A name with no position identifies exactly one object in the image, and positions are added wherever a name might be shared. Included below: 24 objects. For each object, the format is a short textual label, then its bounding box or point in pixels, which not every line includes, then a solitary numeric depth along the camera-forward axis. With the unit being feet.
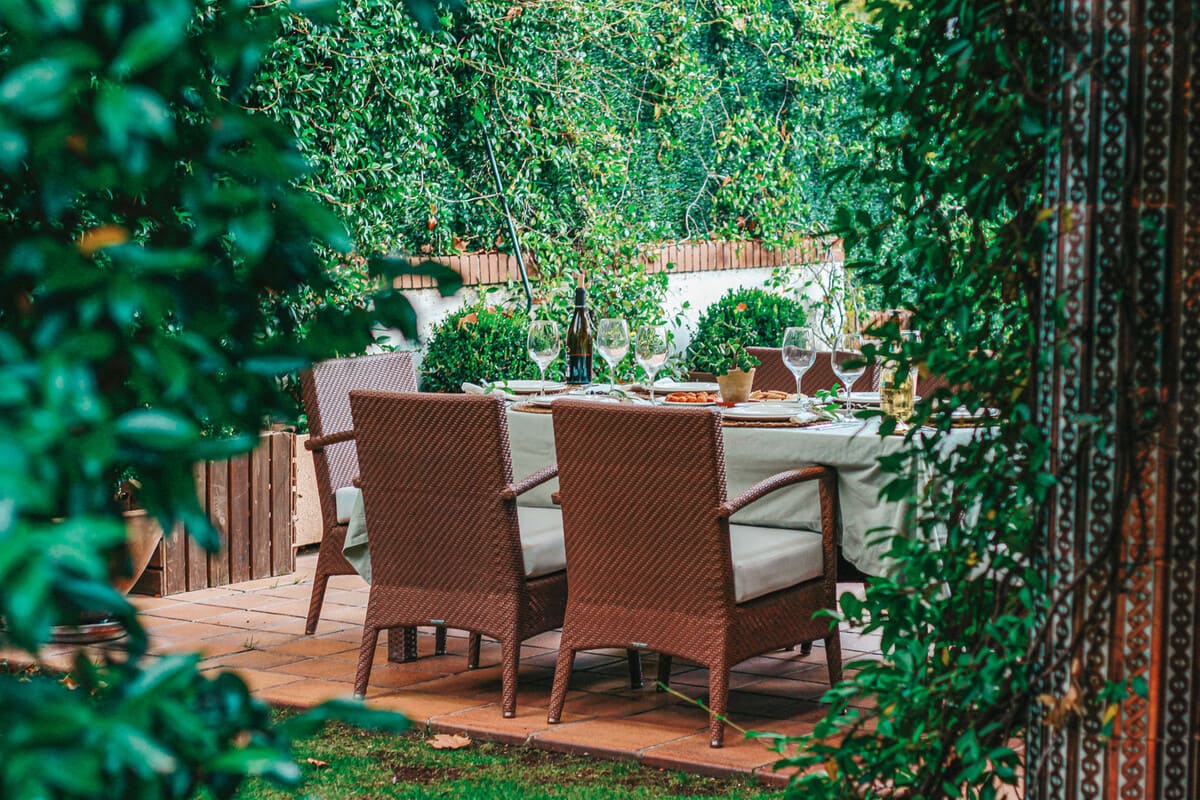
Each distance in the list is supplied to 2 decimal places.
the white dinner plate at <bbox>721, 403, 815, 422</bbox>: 25.47
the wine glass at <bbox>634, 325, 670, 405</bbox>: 27.77
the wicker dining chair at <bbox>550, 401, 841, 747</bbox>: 22.07
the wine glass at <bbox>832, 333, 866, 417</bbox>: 26.35
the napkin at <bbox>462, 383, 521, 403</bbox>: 29.29
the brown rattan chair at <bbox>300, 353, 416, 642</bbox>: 29.26
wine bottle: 30.96
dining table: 24.20
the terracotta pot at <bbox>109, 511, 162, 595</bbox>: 31.34
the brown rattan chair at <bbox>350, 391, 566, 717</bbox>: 23.91
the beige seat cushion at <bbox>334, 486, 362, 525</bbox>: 29.26
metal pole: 47.45
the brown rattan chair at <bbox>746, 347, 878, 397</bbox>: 33.04
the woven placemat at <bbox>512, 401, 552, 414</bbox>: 27.91
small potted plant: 27.18
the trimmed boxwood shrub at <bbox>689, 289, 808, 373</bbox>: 54.19
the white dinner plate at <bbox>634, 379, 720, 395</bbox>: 29.33
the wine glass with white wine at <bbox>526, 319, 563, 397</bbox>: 29.24
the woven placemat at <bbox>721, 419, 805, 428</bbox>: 25.35
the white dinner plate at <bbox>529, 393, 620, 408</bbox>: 27.88
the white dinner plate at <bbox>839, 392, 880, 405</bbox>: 26.87
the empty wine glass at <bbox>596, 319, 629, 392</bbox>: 28.16
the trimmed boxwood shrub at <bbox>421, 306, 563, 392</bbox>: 43.11
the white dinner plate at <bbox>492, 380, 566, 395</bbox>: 30.01
